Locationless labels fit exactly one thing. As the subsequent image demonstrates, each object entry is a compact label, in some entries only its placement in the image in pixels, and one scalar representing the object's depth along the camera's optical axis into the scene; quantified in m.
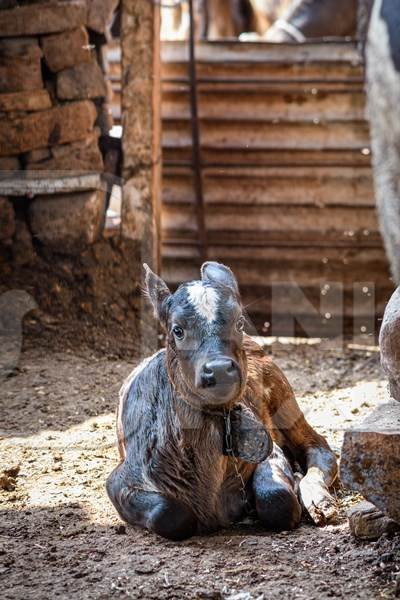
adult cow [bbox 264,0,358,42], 22.56
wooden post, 14.71
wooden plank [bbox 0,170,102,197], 14.12
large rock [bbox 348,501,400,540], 7.30
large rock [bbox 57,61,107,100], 14.12
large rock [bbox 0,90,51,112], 13.77
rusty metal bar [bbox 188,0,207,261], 17.37
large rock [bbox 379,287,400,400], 7.01
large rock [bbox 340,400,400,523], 6.68
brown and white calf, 7.99
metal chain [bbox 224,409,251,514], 8.22
